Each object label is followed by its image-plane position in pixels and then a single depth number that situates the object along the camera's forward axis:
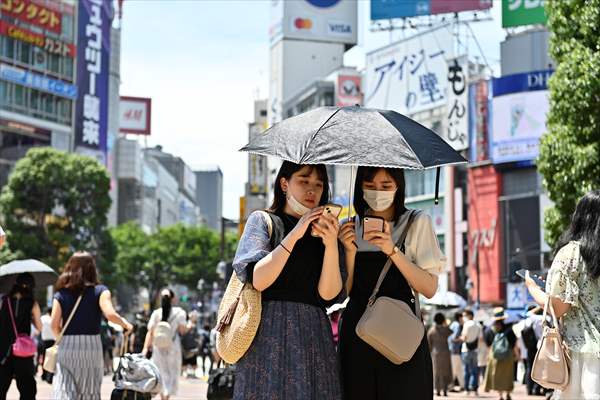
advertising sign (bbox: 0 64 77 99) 68.75
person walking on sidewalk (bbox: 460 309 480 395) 21.56
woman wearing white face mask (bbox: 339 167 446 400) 4.86
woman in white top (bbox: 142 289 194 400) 14.77
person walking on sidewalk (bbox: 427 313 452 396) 20.50
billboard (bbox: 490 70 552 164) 49.56
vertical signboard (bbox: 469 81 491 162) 53.50
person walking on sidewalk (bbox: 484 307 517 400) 18.08
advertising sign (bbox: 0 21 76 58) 68.12
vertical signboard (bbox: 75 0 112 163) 79.25
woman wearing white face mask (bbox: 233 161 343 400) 4.73
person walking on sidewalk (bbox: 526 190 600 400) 5.18
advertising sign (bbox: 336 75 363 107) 74.44
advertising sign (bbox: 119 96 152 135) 131.25
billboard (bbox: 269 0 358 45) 94.06
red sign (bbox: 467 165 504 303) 53.84
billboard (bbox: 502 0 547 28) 52.97
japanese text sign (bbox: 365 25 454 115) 59.59
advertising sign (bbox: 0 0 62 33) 68.75
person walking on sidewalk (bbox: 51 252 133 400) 8.33
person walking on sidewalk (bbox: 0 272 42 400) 10.04
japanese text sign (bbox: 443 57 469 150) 55.09
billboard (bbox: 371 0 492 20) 61.66
